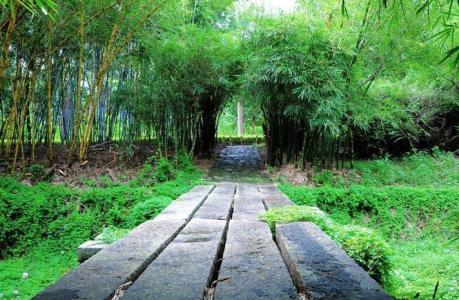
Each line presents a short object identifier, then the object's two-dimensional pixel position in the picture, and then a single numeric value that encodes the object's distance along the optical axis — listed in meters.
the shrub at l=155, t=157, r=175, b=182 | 6.36
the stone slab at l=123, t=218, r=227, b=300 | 1.10
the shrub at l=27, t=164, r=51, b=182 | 6.16
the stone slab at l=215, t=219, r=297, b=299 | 1.13
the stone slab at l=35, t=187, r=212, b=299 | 1.09
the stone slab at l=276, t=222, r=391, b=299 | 1.11
